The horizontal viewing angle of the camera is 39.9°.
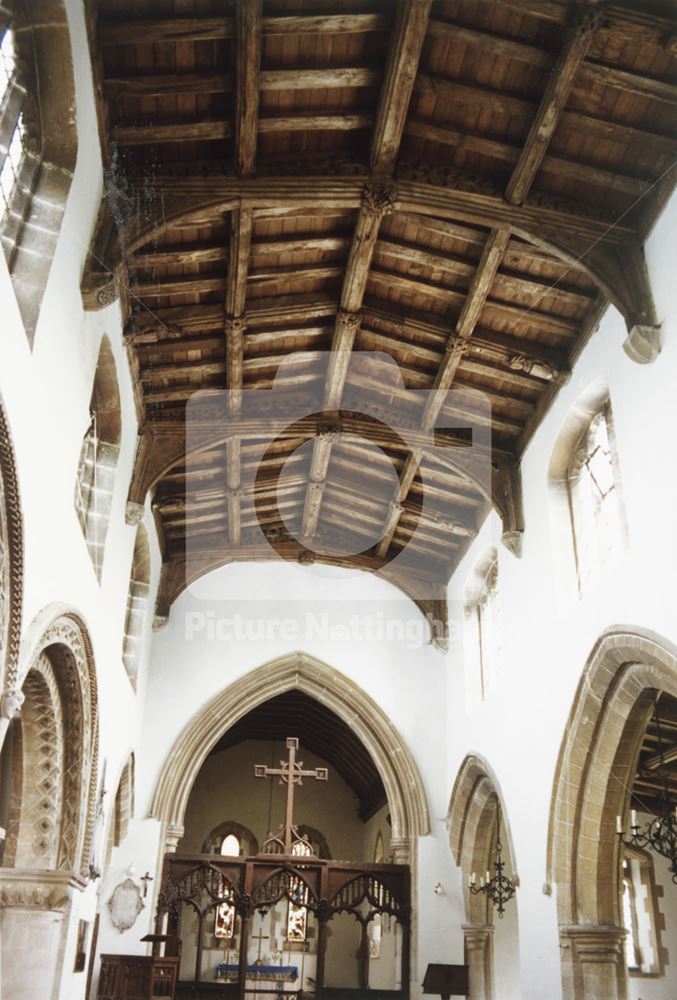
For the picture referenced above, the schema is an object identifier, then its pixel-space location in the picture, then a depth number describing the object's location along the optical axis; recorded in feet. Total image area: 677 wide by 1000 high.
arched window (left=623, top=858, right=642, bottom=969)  36.91
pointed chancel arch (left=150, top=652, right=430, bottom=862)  35.73
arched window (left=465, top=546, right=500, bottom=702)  33.53
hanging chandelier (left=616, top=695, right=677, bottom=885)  20.44
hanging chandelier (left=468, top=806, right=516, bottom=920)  29.40
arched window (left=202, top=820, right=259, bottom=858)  53.01
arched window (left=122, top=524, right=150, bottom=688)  32.76
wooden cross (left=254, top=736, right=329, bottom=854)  34.35
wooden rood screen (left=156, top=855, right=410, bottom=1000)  34.09
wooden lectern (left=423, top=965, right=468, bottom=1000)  31.78
